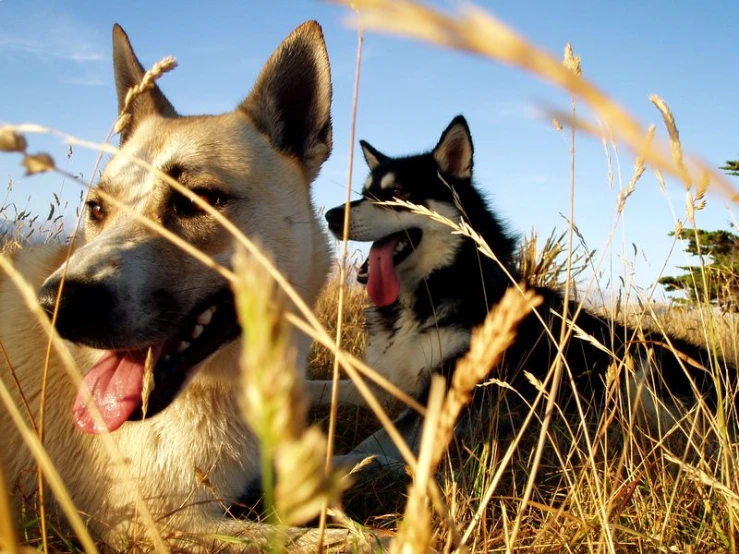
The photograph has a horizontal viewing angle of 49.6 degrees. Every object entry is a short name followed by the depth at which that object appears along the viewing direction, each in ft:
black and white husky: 3.49
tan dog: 2.09
